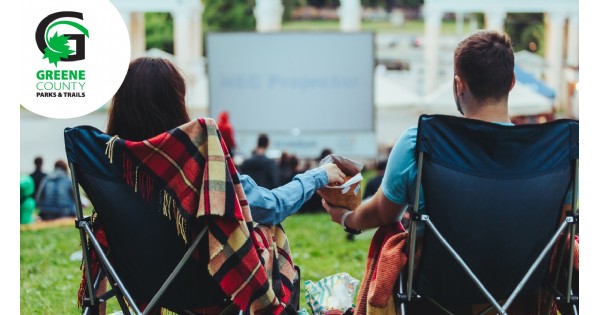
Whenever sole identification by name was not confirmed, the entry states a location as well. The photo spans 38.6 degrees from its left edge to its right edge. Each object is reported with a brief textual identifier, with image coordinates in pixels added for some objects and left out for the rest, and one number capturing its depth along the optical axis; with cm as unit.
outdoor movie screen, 1540
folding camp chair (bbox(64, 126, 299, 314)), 288
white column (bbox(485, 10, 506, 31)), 1931
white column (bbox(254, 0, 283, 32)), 2216
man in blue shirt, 288
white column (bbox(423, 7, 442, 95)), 2148
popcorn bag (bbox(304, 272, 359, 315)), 343
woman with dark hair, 296
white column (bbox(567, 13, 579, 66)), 2224
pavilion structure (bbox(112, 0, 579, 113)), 1920
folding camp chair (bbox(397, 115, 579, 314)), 283
